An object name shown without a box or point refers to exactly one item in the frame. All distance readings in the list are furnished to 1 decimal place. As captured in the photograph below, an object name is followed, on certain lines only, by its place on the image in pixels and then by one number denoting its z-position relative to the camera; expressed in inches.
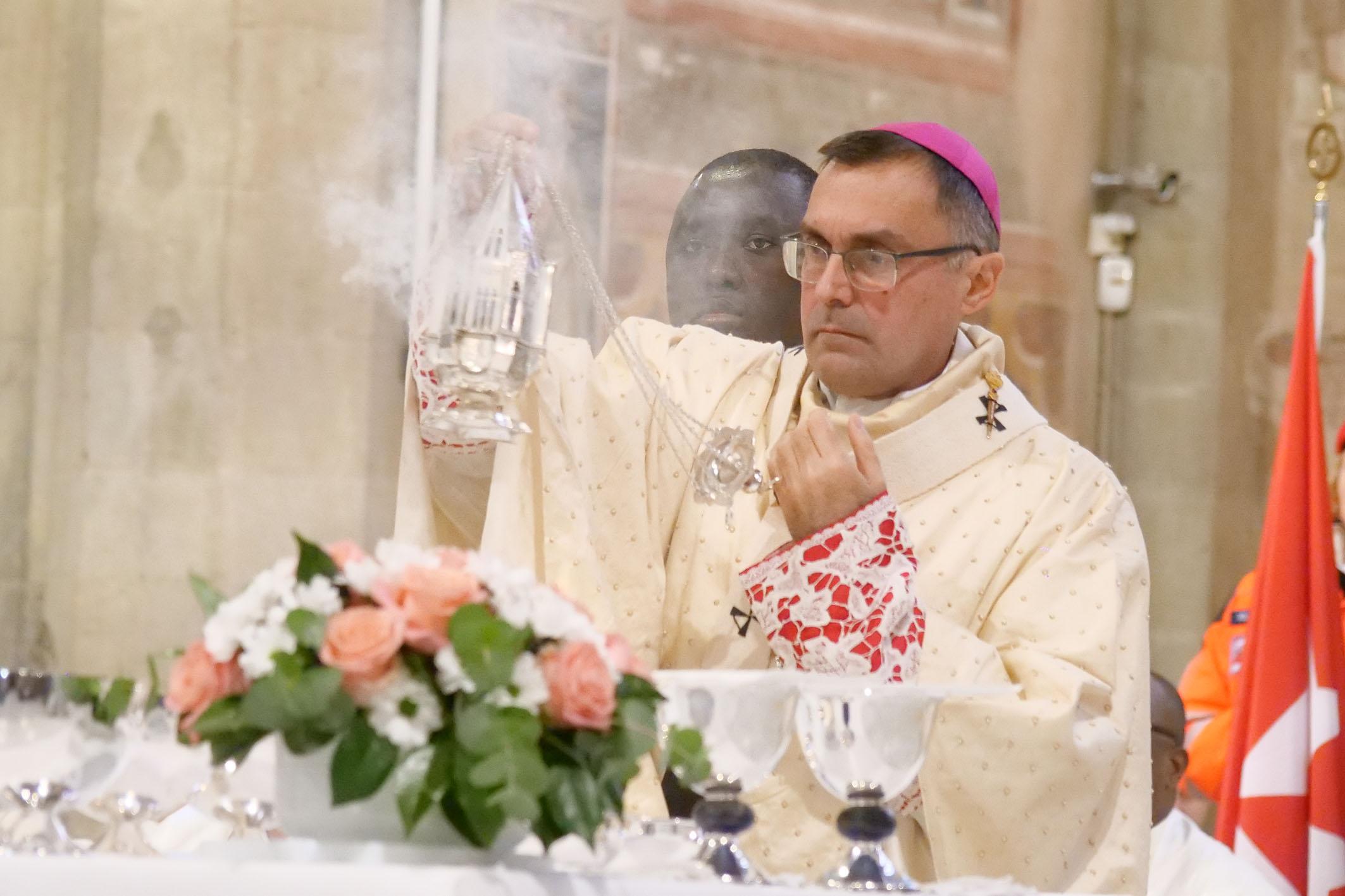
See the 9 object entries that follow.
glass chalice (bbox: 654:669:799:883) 175.3
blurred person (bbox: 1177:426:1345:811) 494.6
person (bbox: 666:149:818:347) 317.7
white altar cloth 145.5
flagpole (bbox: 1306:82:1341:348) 516.4
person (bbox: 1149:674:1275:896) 395.5
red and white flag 443.5
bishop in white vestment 250.5
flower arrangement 149.8
